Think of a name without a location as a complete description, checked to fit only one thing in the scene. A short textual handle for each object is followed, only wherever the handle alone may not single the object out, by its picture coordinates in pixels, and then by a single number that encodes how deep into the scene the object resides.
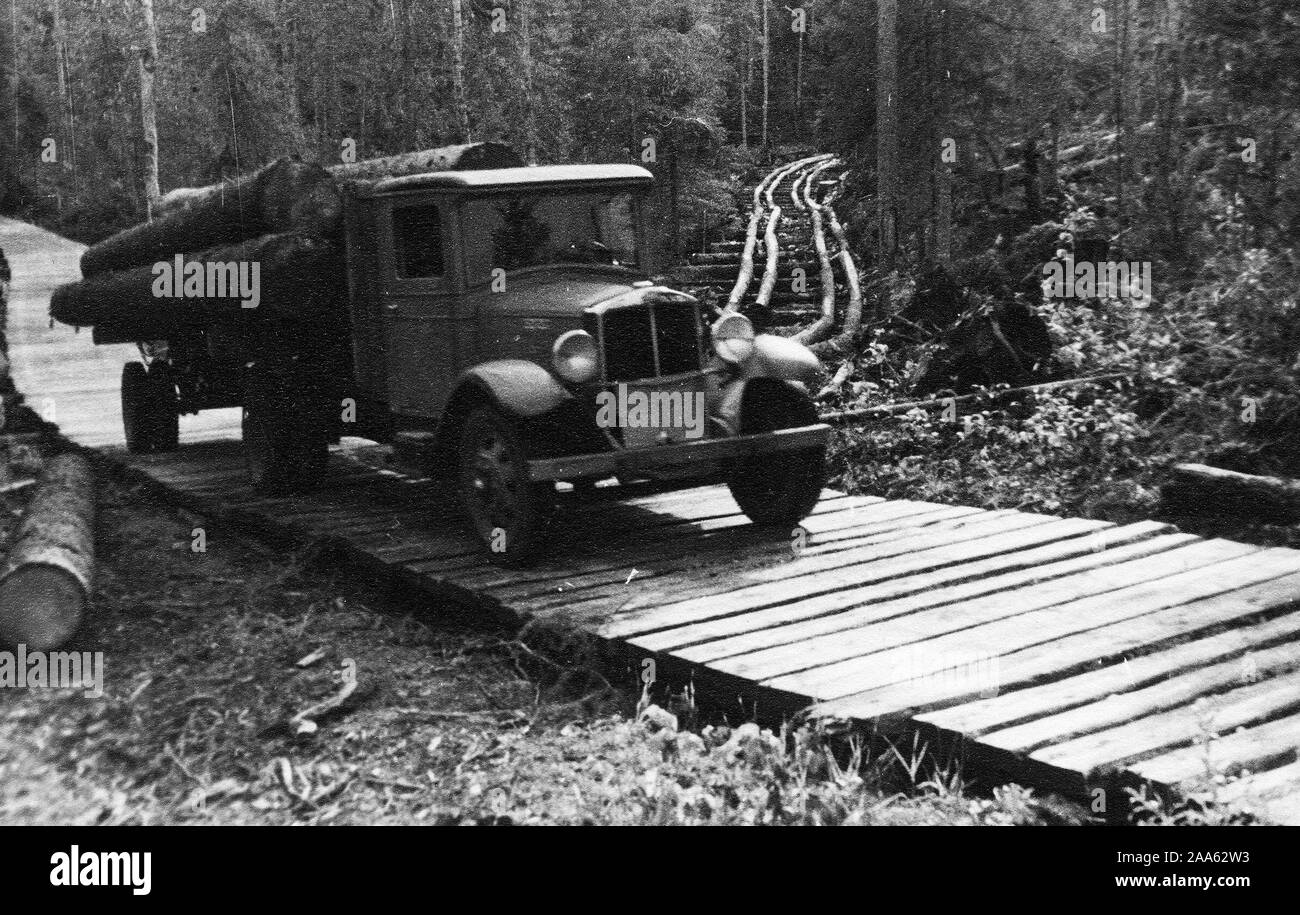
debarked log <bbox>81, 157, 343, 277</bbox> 8.18
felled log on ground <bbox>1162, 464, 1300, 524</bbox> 7.62
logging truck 6.52
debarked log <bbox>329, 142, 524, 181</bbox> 7.73
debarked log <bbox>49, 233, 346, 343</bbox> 8.13
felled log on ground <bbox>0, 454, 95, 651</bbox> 5.40
